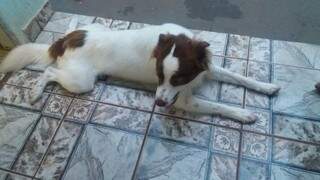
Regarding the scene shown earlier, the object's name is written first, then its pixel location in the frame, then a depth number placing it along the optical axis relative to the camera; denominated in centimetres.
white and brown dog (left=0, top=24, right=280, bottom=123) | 137
